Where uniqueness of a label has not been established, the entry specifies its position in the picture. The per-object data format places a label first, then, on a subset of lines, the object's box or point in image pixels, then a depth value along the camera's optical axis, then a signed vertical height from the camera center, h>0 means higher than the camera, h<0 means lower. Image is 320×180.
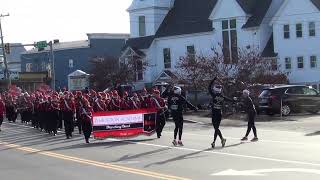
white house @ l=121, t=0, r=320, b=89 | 51.56 +6.21
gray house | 84.56 +6.64
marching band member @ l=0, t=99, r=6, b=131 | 30.76 -0.29
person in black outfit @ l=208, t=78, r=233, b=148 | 17.31 -0.17
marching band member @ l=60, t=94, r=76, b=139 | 23.33 -0.35
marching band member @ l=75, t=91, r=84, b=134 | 22.28 -0.13
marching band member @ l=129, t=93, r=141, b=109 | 22.78 -0.06
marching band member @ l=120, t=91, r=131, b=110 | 23.30 -0.10
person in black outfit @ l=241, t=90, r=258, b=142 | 19.11 -0.39
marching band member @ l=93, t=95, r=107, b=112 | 22.75 -0.14
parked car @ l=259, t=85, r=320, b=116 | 30.91 -0.08
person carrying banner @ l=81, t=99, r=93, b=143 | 21.05 -0.55
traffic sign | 53.69 +4.88
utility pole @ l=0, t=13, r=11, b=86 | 62.94 +3.25
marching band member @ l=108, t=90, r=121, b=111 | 23.58 -0.09
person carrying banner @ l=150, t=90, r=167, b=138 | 21.23 -0.27
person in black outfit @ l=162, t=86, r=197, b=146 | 18.20 -0.23
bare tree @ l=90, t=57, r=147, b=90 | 58.16 +2.59
